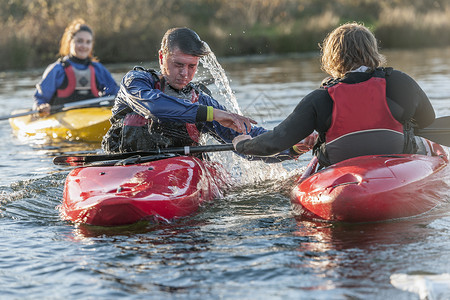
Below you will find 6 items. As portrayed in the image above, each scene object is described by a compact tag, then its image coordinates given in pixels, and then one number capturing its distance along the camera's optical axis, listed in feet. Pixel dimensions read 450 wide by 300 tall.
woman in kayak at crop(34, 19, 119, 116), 52.49
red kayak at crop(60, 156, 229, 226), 24.44
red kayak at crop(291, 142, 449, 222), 23.71
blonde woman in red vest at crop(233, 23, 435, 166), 24.35
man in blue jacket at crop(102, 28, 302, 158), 27.79
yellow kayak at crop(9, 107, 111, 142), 48.94
